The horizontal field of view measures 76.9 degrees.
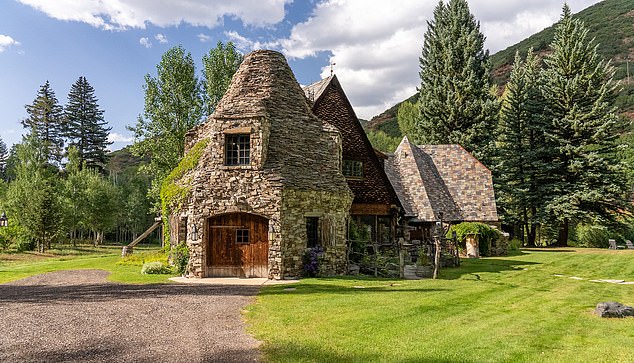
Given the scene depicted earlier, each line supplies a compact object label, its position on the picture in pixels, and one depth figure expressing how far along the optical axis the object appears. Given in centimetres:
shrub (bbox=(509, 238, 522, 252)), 2982
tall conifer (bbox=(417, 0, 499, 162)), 3816
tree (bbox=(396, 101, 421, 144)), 5741
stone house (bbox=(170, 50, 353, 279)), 1608
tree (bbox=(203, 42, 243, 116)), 3703
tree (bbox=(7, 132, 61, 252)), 3372
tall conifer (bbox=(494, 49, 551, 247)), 3428
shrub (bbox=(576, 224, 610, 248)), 3441
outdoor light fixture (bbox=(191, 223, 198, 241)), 1625
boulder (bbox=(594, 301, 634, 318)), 934
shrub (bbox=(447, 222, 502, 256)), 2505
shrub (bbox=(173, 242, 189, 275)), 1709
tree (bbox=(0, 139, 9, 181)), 8850
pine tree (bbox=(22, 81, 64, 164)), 6178
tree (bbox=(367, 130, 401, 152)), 6216
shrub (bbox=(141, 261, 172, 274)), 1744
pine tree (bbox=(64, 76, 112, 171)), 6272
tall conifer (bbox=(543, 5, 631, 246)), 3091
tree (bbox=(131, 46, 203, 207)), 3453
